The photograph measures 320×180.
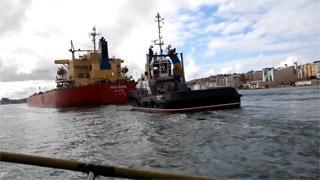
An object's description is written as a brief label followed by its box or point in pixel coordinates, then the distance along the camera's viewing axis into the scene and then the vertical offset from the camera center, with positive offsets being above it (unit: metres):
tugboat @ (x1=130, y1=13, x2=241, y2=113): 29.12 -0.01
